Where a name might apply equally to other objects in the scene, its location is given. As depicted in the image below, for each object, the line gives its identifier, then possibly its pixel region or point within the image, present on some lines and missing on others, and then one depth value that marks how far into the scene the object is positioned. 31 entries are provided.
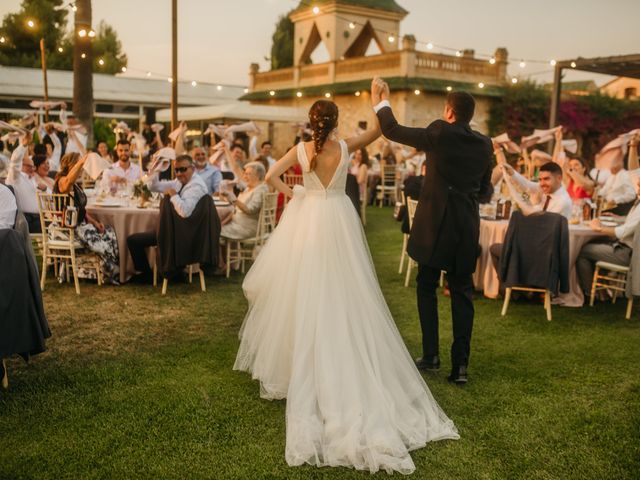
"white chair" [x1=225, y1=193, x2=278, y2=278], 7.02
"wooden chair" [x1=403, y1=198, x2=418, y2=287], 6.67
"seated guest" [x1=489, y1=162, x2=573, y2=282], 5.69
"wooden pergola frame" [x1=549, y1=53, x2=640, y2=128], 10.97
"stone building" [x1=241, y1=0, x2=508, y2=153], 20.64
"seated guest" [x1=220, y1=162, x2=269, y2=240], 6.94
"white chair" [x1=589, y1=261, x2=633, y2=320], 5.83
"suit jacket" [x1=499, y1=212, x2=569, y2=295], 5.62
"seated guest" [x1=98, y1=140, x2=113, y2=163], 11.31
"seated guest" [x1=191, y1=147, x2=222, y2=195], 8.39
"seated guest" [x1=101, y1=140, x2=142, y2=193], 7.78
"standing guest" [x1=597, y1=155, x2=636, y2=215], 7.29
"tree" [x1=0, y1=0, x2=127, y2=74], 31.91
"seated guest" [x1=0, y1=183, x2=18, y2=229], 3.69
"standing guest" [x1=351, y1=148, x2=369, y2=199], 11.73
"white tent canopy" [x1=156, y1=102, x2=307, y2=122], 18.16
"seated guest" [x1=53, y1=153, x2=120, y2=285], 6.07
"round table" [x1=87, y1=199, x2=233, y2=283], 6.54
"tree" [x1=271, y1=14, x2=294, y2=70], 34.69
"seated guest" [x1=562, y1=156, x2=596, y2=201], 7.25
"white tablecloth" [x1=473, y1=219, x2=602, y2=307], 6.23
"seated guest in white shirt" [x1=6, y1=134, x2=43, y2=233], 6.22
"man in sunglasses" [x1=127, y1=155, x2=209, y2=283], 6.14
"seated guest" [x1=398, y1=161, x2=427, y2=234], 7.04
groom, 3.72
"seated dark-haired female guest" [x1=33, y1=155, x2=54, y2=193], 7.57
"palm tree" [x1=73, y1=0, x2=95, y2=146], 11.36
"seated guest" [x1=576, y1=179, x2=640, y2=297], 5.61
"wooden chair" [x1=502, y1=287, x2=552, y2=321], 5.66
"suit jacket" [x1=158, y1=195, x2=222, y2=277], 6.14
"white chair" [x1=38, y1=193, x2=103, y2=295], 6.13
